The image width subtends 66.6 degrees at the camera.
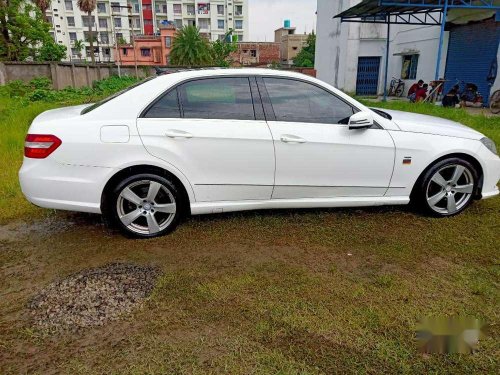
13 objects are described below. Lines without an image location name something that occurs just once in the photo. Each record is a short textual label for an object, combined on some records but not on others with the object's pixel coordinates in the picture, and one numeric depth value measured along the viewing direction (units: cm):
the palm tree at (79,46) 5921
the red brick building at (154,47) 5066
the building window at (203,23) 6694
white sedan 330
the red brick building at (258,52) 5764
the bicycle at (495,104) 1185
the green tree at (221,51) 4150
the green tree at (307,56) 4734
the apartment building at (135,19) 6309
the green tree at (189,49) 3925
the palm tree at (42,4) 3731
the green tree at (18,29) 2820
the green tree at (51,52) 4008
